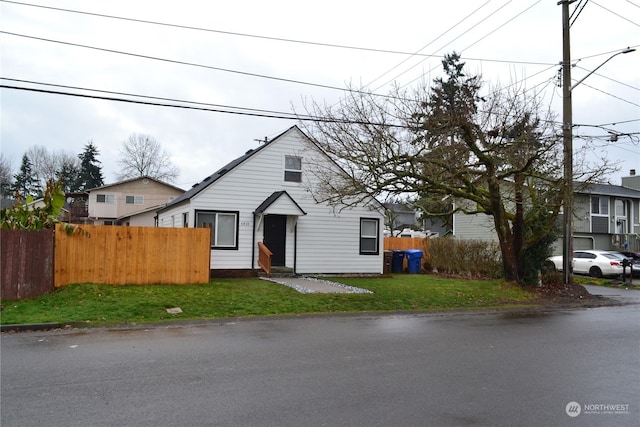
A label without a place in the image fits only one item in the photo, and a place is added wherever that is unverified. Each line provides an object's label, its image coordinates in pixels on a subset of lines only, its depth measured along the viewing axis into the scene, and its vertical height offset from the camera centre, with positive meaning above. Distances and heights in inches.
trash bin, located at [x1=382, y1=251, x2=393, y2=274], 962.7 -58.9
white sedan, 1028.9 -58.2
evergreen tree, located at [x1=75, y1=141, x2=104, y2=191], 2817.4 +305.9
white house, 778.2 +18.9
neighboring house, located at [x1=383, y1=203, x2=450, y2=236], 2199.1 +25.0
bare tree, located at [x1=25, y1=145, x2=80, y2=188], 3048.7 +365.8
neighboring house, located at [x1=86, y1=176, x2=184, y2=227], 1932.8 +110.5
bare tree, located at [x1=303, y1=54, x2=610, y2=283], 609.6 +97.7
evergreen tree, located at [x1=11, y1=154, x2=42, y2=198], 2965.1 +263.0
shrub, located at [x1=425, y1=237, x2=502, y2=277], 925.8 -47.2
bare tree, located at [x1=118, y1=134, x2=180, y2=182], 2696.9 +322.6
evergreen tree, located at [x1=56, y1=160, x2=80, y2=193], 2910.9 +301.0
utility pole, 661.9 +126.6
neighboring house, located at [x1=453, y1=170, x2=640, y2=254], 1443.2 +32.5
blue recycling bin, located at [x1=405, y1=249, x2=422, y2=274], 999.0 -56.1
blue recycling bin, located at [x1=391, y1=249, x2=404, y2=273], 1000.2 -58.6
